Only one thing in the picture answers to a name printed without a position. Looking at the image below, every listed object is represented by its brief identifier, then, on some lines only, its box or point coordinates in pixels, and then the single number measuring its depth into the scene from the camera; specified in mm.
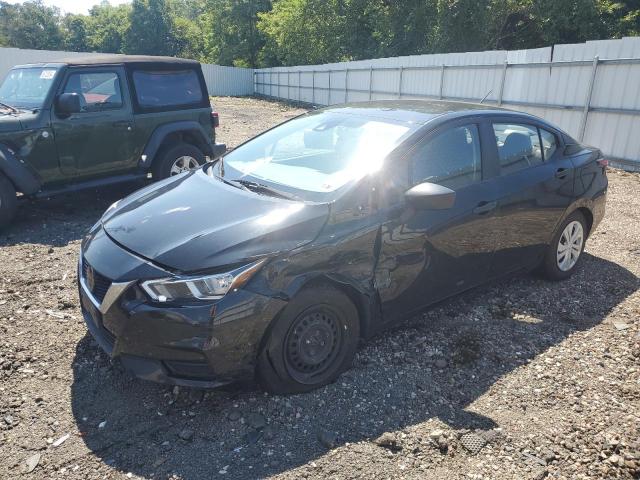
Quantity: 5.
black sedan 2758
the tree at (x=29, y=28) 72250
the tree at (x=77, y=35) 74406
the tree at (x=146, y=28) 58031
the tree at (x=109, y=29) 66500
